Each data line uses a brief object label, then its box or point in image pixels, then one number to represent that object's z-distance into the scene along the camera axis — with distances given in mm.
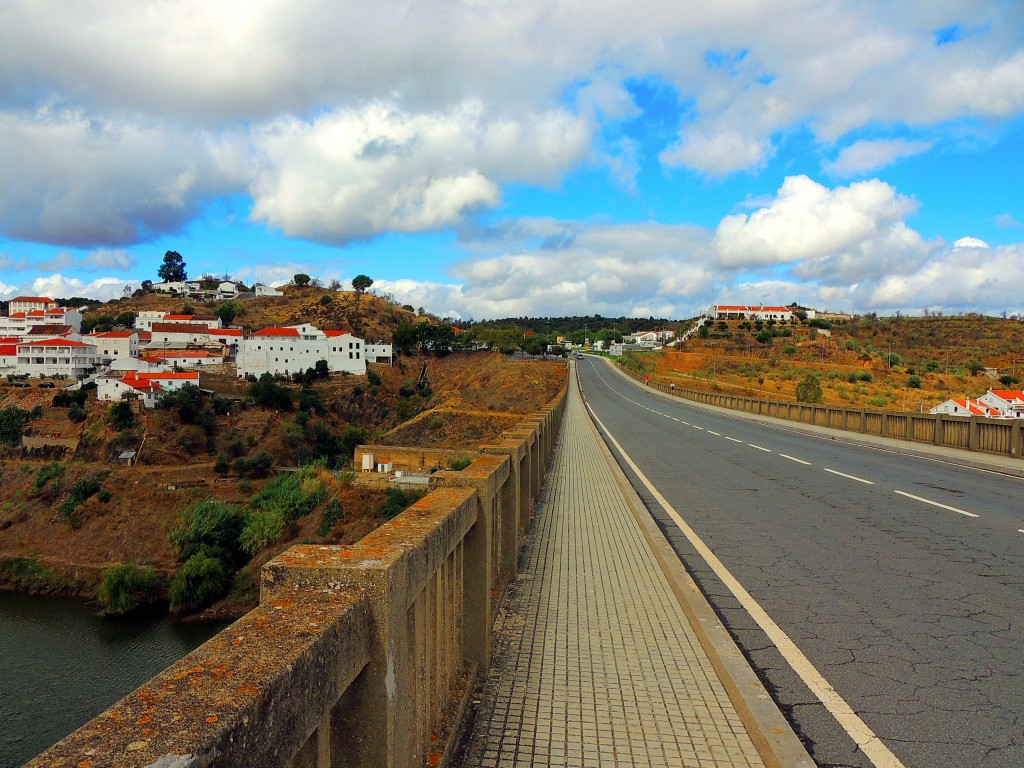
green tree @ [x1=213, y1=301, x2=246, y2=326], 124562
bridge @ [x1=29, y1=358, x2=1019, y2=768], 1514
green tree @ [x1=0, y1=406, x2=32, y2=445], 66188
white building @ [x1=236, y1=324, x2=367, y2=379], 96812
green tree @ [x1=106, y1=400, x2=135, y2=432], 66125
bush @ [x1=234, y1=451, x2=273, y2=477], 60156
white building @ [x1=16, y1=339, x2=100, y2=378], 92688
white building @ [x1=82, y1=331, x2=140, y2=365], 99438
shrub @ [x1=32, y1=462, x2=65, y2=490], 54344
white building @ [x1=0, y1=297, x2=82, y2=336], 115562
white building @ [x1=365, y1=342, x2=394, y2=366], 108188
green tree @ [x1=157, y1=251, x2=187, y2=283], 166875
